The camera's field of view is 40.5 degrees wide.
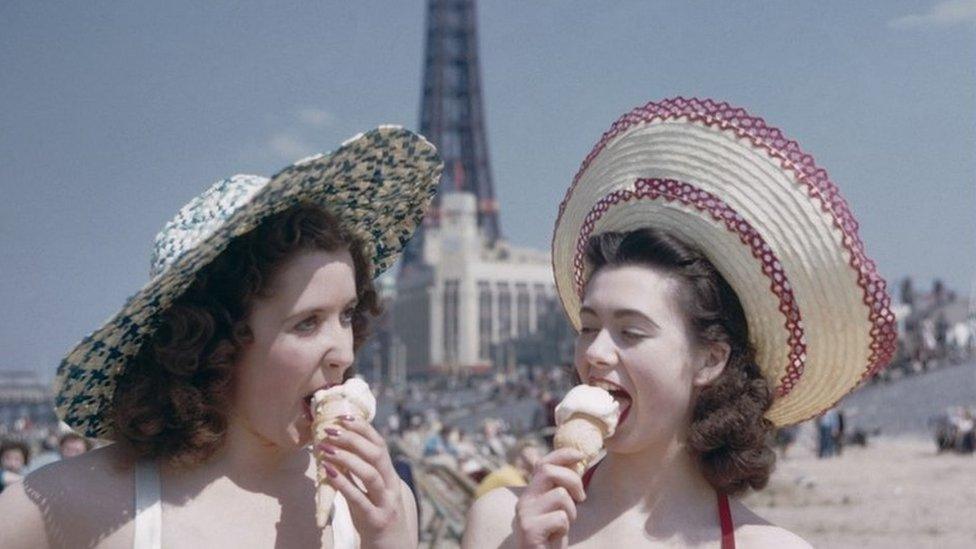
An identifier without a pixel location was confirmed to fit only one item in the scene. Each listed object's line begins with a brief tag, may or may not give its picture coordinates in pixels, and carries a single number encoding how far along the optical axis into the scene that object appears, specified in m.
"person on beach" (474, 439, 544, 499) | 7.59
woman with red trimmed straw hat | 2.69
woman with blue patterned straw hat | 2.49
